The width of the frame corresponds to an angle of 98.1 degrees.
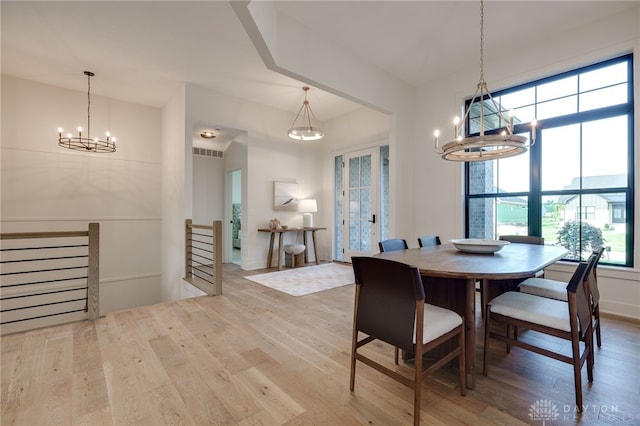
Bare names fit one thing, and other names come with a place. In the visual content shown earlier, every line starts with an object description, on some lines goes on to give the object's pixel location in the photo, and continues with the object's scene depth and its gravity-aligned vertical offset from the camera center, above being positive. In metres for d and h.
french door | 5.55 +0.22
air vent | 6.36 +1.40
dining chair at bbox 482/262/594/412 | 1.58 -0.65
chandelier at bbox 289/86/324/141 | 4.73 +2.00
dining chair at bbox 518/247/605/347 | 2.00 -0.62
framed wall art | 5.80 +0.36
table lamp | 5.93 +0.08
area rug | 4.10 -1.11
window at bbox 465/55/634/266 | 3.07 +0.57
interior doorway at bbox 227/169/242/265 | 6.57 -0.02
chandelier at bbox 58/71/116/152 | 4.35 +1.21
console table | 5.39 -0.54
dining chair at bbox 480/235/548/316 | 1.97 -0.64
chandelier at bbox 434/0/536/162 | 2.09 +0.55
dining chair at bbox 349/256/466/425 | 1.44 -0.60
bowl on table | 2.27 -0.27
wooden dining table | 1.62 -0.34
